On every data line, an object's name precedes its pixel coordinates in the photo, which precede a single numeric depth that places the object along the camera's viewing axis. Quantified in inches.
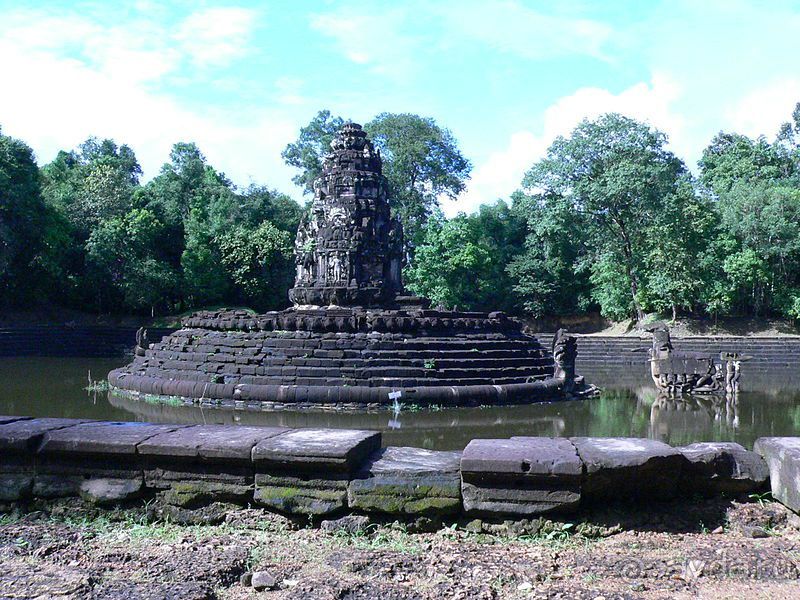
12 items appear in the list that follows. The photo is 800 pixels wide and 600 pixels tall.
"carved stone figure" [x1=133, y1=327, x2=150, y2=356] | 648.0
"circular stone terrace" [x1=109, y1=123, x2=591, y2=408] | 504.7
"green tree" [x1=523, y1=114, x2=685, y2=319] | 1253.1
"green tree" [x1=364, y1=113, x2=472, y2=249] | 1600.6
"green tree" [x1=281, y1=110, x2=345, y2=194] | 1684.3
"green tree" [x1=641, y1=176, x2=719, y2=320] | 1237.1
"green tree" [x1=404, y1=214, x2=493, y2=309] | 1392.7
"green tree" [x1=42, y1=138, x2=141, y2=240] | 1405.0
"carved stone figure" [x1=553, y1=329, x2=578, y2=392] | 558.3
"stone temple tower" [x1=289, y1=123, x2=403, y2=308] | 720.0
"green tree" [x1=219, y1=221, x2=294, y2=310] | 1375.5
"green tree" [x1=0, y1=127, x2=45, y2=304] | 1133.7
